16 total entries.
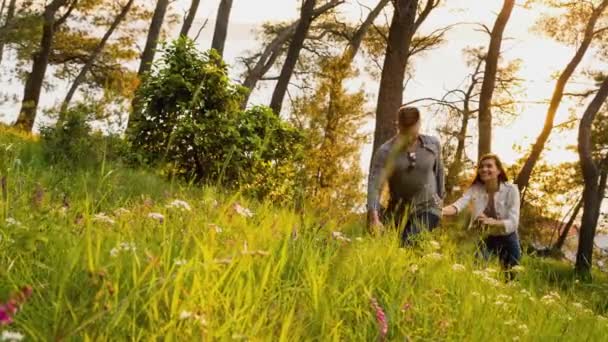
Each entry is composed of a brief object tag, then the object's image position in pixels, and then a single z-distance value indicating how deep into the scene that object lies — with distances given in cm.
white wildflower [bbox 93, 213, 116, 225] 275
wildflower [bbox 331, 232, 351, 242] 349
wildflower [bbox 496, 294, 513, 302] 329
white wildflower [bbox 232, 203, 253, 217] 318
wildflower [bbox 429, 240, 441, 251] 406
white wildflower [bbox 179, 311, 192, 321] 164
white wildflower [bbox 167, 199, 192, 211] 286
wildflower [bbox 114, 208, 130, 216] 327
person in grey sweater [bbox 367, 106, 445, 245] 654
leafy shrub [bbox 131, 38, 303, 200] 1133
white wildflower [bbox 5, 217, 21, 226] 255
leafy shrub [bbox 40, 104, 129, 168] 874
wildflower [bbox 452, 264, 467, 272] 362
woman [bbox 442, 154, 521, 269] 704
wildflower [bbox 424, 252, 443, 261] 360
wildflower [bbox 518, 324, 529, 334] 283
